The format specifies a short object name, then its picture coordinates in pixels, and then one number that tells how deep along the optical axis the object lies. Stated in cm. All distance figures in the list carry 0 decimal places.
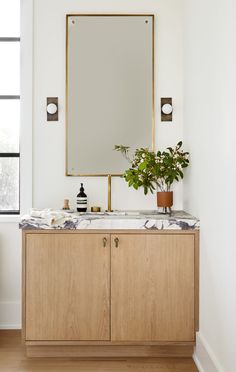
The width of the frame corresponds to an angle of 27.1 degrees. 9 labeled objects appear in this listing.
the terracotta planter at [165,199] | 337
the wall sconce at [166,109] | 360
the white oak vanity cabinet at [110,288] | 302
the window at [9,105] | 374
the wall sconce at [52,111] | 359
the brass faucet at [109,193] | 354
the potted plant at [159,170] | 327
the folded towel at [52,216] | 302
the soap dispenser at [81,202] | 348
